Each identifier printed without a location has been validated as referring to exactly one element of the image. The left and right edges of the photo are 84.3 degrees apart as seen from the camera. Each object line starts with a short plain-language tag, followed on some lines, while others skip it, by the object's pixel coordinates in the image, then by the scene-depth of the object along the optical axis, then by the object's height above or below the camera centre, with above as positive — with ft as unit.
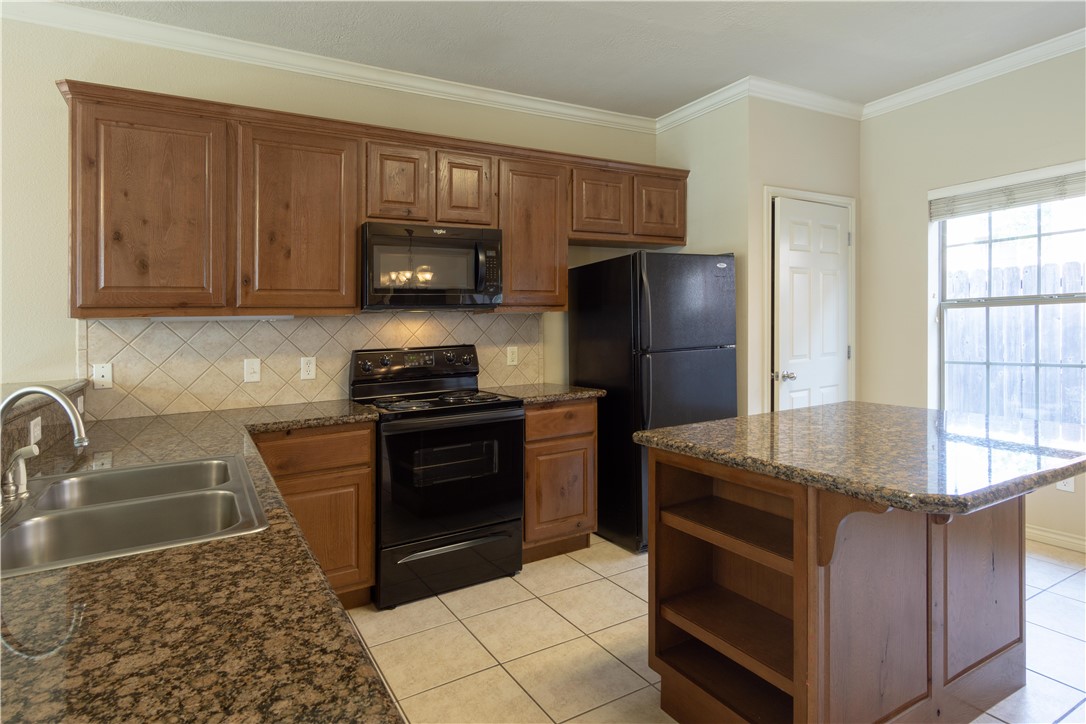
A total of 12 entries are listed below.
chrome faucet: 4.04 -0.75
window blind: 10.26 +2.92
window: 10.44 +1.03
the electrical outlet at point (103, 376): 8.73 -0.28
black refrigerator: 10.71 +0.04
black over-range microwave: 9.35 +1.46
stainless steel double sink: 3.97 -1.16
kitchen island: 4.79 -1.97
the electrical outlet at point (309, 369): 10.12 -0.21
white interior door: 12.17 +1.11
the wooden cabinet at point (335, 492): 8.27 -1.93
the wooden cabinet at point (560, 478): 10.42 -2.17
